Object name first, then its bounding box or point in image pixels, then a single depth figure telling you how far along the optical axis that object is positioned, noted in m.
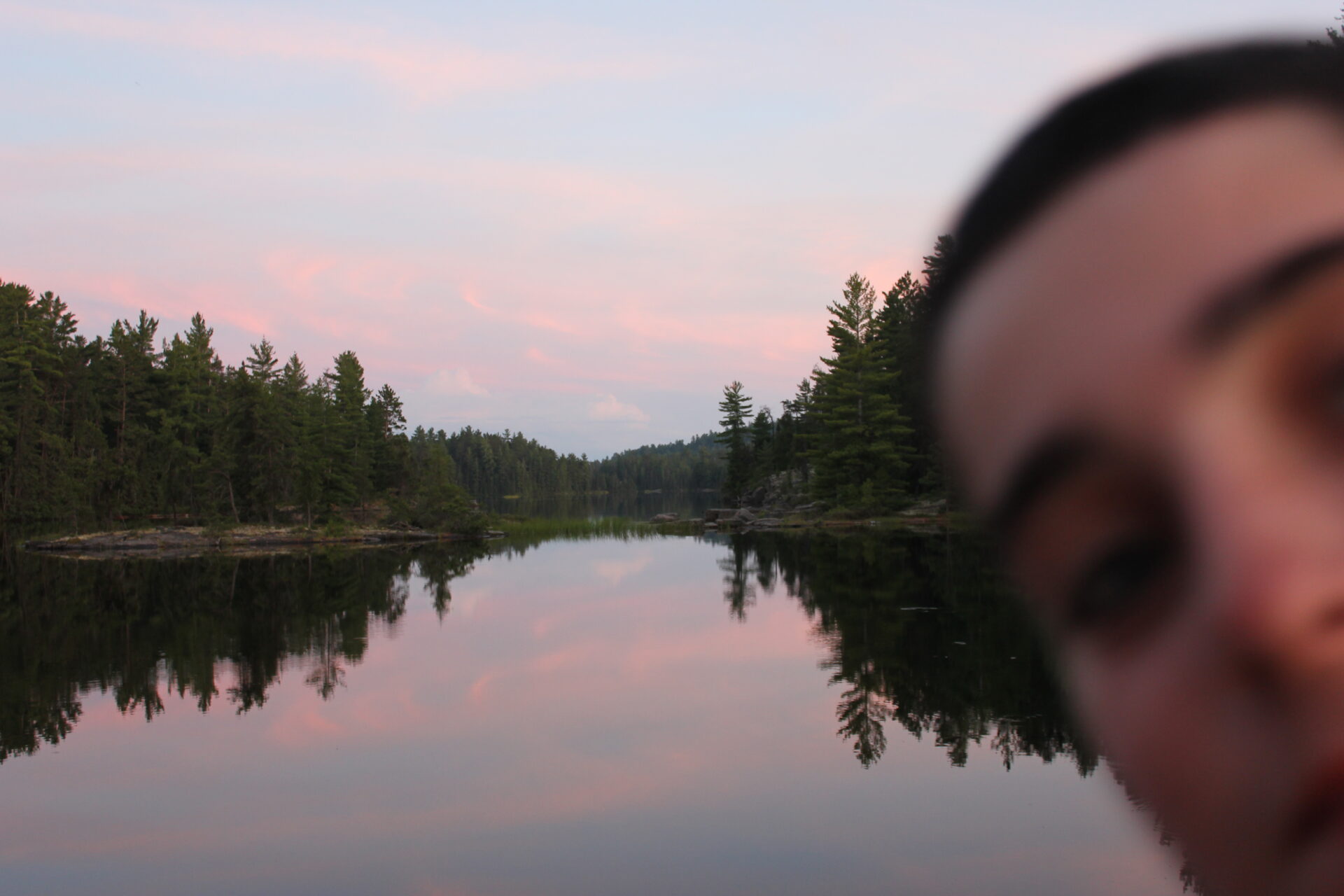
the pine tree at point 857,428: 45.97
